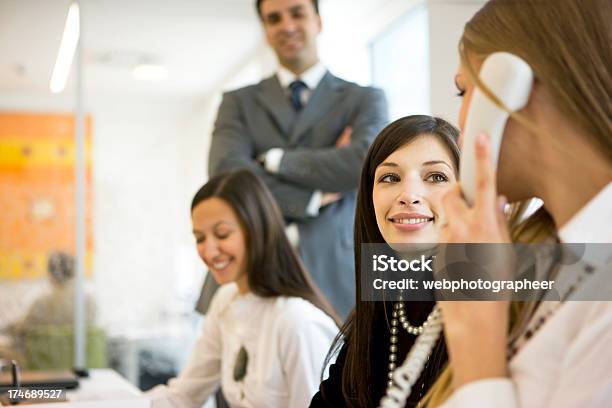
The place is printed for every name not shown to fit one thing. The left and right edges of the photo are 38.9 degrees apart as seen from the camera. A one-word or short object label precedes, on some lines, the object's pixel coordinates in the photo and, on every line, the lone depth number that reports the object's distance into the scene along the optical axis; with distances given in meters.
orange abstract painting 3.64
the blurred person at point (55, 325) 3.53
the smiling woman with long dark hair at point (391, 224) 1.27
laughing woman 1.80
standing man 2.35
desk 1.24
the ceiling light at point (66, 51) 3.69
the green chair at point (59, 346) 3.53
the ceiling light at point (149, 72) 3.77
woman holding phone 0.70
